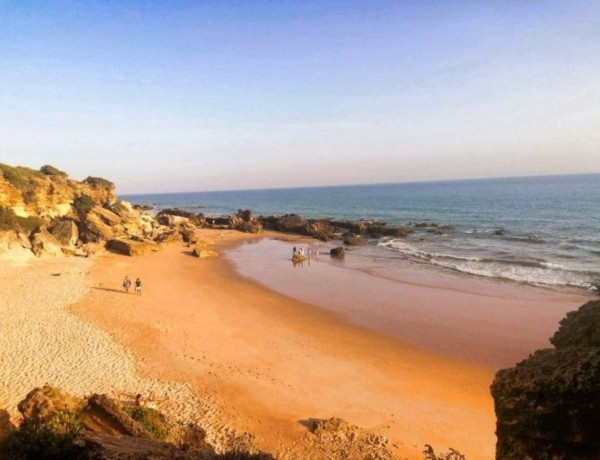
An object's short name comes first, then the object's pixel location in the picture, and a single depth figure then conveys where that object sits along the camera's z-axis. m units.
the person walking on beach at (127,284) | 26.56
